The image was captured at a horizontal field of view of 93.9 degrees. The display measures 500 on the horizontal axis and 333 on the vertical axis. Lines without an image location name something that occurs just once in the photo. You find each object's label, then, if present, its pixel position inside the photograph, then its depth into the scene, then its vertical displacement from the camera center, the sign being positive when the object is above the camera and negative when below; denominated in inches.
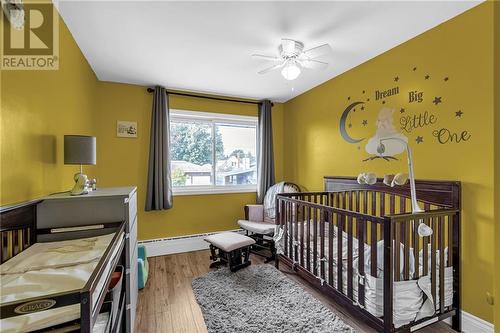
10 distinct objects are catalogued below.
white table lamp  67.1 +3.6
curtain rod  134.8 +42.8
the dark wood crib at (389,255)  61.6 -27.9
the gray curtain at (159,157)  128.1 +5.0
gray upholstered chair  131.2 -31.8
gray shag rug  70.7 -48.6
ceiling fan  83.8 +43.1
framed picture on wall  128.0 +20.7
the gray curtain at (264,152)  155.2 +9.3
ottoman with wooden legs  107.6 -39.2
